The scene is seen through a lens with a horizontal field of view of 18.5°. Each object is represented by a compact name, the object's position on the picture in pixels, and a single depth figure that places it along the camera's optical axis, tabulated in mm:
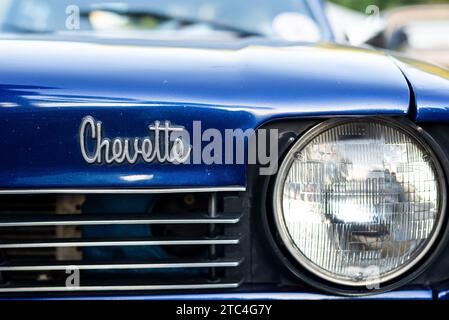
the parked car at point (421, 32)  9388
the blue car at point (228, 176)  1410
